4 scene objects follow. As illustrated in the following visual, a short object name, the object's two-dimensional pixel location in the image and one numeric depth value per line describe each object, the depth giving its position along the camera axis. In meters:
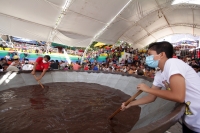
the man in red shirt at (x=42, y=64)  4.81
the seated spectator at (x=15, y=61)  5.05
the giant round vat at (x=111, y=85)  0.98
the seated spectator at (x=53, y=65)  7.54
